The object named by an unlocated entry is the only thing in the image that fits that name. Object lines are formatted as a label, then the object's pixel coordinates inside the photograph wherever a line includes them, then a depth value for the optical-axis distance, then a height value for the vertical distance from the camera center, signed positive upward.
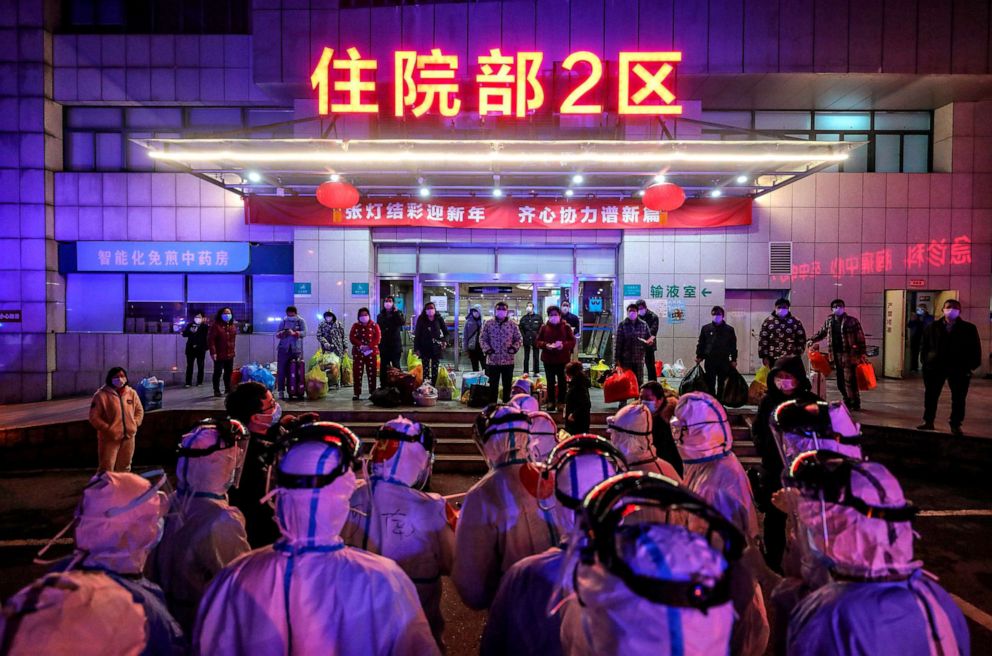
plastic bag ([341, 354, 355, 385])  11.95 -1.16
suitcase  10.12 -1.17
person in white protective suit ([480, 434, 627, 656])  1.82 -0.94
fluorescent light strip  9.09 +2.75
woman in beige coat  6.72 -1.30
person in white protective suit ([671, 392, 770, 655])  2.92 -0.81
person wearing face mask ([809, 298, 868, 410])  9.13 -0.47
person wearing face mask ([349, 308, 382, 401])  10.20 -0.50
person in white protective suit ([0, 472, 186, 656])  1.31 -0.74
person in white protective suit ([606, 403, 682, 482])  3.39 -0.77
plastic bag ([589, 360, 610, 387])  11.85 -1.17
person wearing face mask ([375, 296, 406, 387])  10.77 -0.35
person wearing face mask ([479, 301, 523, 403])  9.37 -0.41
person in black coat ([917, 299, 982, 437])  7.48 -0.54
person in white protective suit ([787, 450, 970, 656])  1.54 -0.79
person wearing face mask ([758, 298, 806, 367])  8.82 -0.25
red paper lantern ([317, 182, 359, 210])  9.59 +2.18
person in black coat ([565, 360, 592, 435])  7.19 -1.09
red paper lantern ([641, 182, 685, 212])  9.71 +2.21
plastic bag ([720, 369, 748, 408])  9.18 -1.22
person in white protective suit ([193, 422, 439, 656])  1.58 -0.82
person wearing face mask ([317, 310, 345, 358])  11.60 -0.38
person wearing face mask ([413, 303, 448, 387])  11.17 -0.44
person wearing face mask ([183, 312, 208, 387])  12.29 -0.55
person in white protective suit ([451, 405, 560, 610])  2.47 -0.98
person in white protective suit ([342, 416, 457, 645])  2.45 -0.92
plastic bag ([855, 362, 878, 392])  9.12 -0.95
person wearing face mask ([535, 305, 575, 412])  9.46 -0.48
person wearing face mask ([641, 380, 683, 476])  4.83 -0.87
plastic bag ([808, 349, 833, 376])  8.78 -0.69
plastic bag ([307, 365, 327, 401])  10.22 -1.28
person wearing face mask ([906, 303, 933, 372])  13.45 -0.22
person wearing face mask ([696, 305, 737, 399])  9.28 -0.51
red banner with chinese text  12.80 +2.48
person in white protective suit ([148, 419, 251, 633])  2.32 -0.93
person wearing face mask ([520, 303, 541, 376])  12.45 -0.20
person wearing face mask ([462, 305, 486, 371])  11.78 -0.40
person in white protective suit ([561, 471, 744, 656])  1.08 -0.55
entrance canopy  8.95 +2.82
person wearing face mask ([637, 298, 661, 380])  10.62 -0.12
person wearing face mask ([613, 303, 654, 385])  10.02 -0.40
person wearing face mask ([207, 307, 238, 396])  10.52 -0.45
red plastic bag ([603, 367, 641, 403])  8.88 -1.14
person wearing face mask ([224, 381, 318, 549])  3.39 -0.85
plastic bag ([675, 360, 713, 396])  8.80 -1.04
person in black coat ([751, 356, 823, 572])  4.31 -1.09
